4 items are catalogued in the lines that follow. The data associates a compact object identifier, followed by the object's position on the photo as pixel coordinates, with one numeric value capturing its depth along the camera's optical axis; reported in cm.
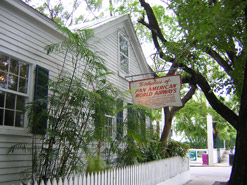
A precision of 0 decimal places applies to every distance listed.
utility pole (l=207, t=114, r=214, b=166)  2294
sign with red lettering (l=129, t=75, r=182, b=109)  957
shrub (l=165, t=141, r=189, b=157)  1270
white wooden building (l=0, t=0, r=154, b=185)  595
